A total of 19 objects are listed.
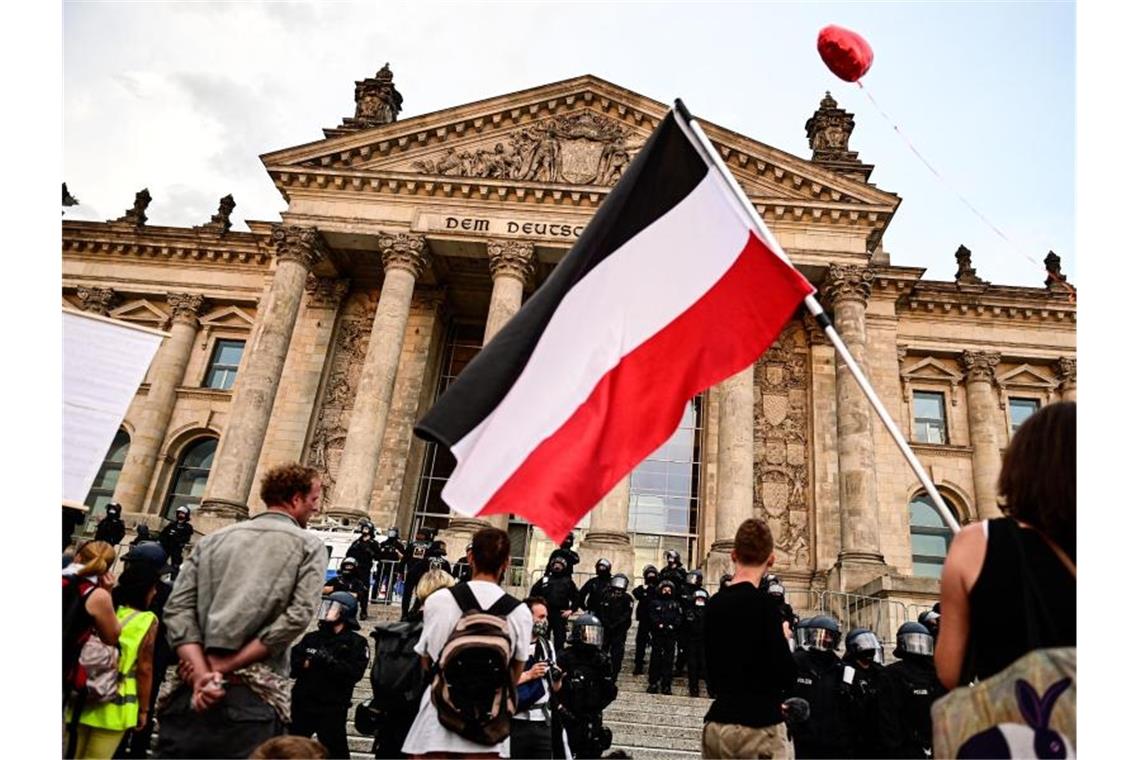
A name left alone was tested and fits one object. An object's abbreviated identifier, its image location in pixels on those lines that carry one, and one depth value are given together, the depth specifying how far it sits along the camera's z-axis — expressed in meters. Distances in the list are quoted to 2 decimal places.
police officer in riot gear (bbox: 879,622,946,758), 5.36
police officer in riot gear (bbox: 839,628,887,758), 5.43
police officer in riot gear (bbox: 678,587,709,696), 11.27
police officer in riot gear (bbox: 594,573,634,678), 10.98
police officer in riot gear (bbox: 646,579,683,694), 11.16
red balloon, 5.58
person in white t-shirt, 3.65
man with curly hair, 3.44
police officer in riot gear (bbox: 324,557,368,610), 9.95
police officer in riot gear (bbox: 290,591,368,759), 5.93
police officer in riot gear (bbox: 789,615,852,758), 5.43
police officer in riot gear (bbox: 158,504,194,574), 13.48
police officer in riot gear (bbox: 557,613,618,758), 6.64
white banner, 3.79
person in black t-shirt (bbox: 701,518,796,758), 3.75
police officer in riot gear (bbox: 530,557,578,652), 11.35
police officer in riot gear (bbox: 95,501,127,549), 14.01
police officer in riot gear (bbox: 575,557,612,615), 11.55
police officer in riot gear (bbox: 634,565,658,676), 11.88
